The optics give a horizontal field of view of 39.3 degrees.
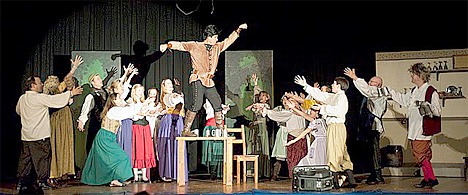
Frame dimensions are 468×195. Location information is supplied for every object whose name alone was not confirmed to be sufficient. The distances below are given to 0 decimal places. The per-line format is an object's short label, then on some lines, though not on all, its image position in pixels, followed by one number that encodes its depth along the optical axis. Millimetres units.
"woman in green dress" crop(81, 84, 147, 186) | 7891
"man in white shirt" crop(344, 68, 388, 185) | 7992
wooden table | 7777
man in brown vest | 8117
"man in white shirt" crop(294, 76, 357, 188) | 7617
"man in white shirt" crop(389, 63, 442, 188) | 7387
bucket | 9363
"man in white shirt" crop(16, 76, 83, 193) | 7547
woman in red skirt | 8219
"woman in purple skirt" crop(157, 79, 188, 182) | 8336
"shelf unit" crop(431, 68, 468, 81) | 9244
